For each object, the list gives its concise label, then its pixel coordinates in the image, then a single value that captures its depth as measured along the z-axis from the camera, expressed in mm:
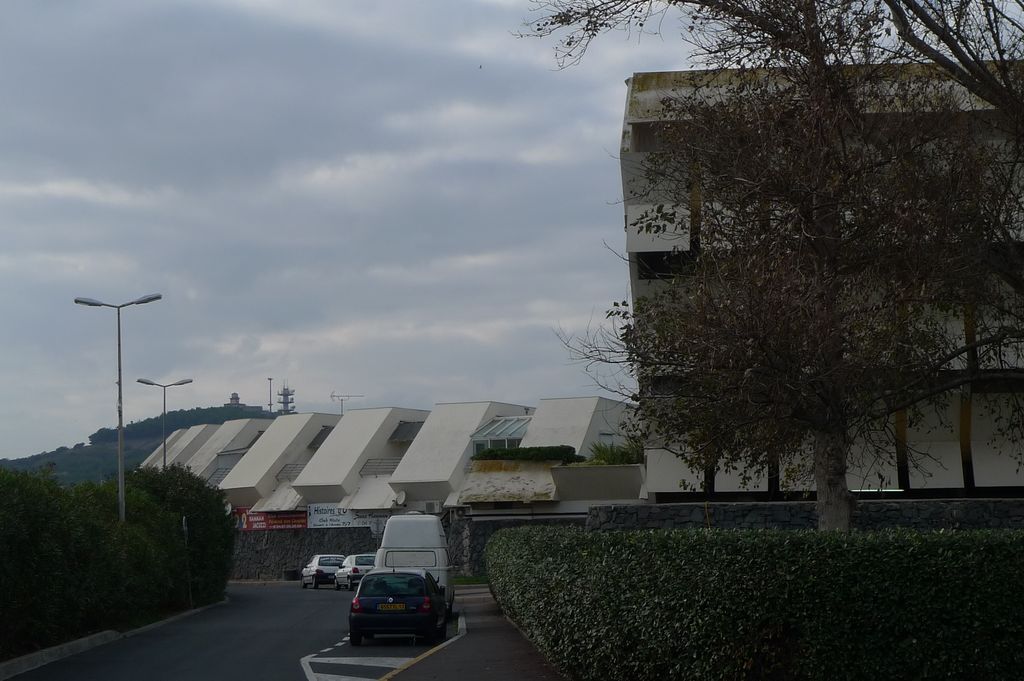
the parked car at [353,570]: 48562
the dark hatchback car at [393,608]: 20672
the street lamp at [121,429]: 30750
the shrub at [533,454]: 44875
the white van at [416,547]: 26562
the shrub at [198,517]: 36875
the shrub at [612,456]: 39375
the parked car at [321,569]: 52844
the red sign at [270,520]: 62562
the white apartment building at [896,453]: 24469
